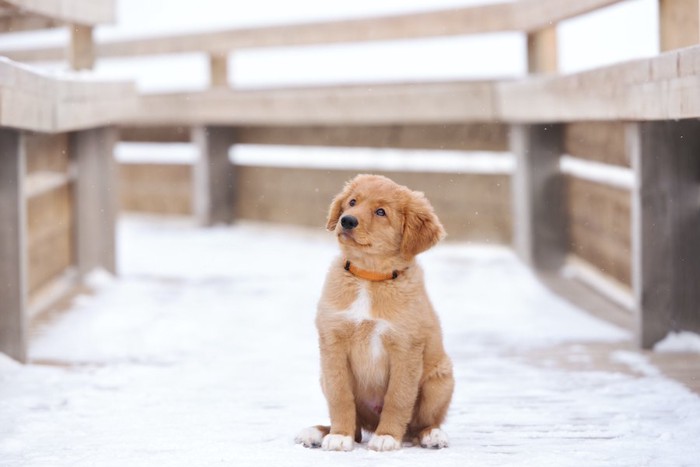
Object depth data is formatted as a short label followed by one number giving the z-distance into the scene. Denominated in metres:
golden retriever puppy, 7.14
